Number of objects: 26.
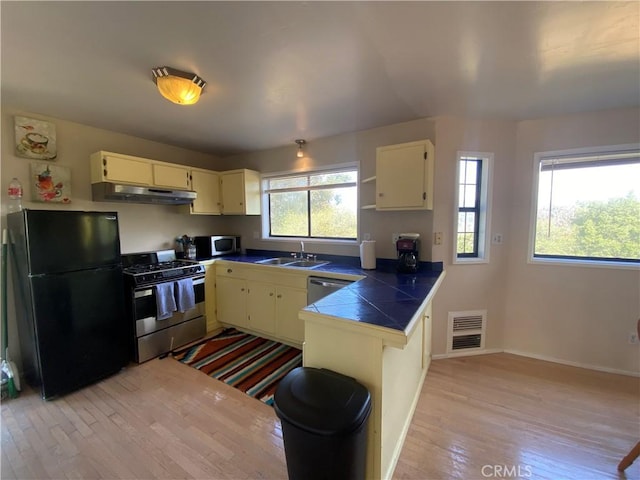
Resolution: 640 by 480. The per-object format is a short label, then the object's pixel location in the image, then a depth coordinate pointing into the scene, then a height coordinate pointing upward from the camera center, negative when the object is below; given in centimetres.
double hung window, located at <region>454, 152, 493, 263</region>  267 +9
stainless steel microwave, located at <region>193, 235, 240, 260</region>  350 -33
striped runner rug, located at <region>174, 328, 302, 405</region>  227 -140
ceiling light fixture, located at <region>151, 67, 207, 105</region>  167 +91
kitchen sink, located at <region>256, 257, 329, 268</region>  319 -52
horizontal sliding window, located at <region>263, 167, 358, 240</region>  319 +22
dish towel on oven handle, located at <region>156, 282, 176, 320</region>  262 -80
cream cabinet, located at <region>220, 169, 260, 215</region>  354 +41
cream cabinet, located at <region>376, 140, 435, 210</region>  236 +41
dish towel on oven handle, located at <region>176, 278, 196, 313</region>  280 -80
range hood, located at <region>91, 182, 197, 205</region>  259 +31
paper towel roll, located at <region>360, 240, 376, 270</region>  272 -37
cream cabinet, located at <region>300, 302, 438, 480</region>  125 -74
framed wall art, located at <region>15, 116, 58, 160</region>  228 +77
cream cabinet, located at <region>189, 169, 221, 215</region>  338 +41
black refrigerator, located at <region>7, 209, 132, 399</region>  201 -61
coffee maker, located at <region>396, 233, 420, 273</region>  247 -32
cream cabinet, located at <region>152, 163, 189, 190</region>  296 +55
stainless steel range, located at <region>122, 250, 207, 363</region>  254 -84
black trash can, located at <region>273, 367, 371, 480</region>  106 -85
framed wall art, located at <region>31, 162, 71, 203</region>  237 +38
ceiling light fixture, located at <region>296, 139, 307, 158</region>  322 +94
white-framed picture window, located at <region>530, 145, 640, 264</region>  233 +11
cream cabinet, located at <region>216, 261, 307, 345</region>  278 -91
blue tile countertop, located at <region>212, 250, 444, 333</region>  132 -50
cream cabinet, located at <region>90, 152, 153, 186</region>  259 +56
